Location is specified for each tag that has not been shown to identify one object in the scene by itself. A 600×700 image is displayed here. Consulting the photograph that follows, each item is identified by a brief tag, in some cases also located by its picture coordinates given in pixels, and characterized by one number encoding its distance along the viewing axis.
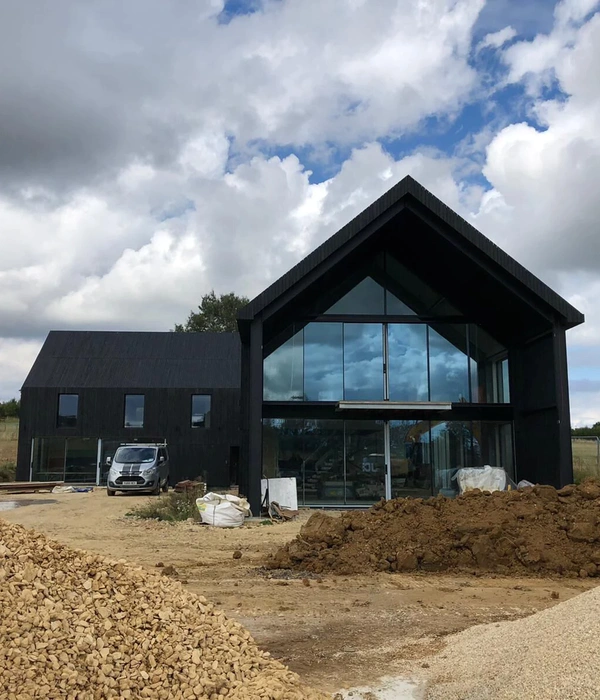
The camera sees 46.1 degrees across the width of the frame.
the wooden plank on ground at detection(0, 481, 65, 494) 26.53
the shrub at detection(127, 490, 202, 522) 15.78
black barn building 17.23
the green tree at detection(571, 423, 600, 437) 42.46
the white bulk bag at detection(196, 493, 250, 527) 14.66
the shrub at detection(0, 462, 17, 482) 31.19
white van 23.81
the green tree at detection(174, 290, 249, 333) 56.69
